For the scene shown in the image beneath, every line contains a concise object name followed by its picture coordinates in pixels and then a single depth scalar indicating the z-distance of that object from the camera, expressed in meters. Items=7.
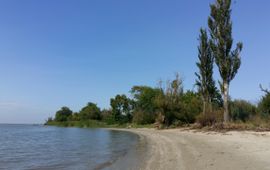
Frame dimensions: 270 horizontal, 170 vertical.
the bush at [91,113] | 67.40
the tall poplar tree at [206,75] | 25.11
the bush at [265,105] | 19.62
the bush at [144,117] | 44.41
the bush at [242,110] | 21.61
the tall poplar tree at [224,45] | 20.12
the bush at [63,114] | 81.59
